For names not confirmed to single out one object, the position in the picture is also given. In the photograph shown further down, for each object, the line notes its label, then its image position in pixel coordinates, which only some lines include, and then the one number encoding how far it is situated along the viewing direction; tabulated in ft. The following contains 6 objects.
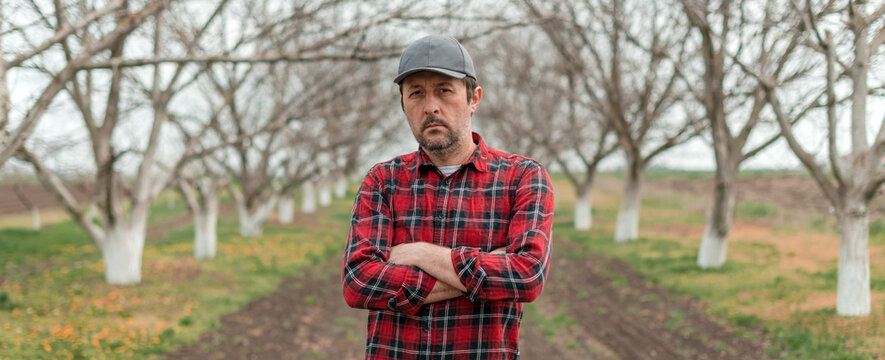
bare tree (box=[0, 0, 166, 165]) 16.97
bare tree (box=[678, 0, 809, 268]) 31.12
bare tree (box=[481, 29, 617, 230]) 56.49
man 7.13
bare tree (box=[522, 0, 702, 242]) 39.82
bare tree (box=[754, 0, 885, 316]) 23.41
